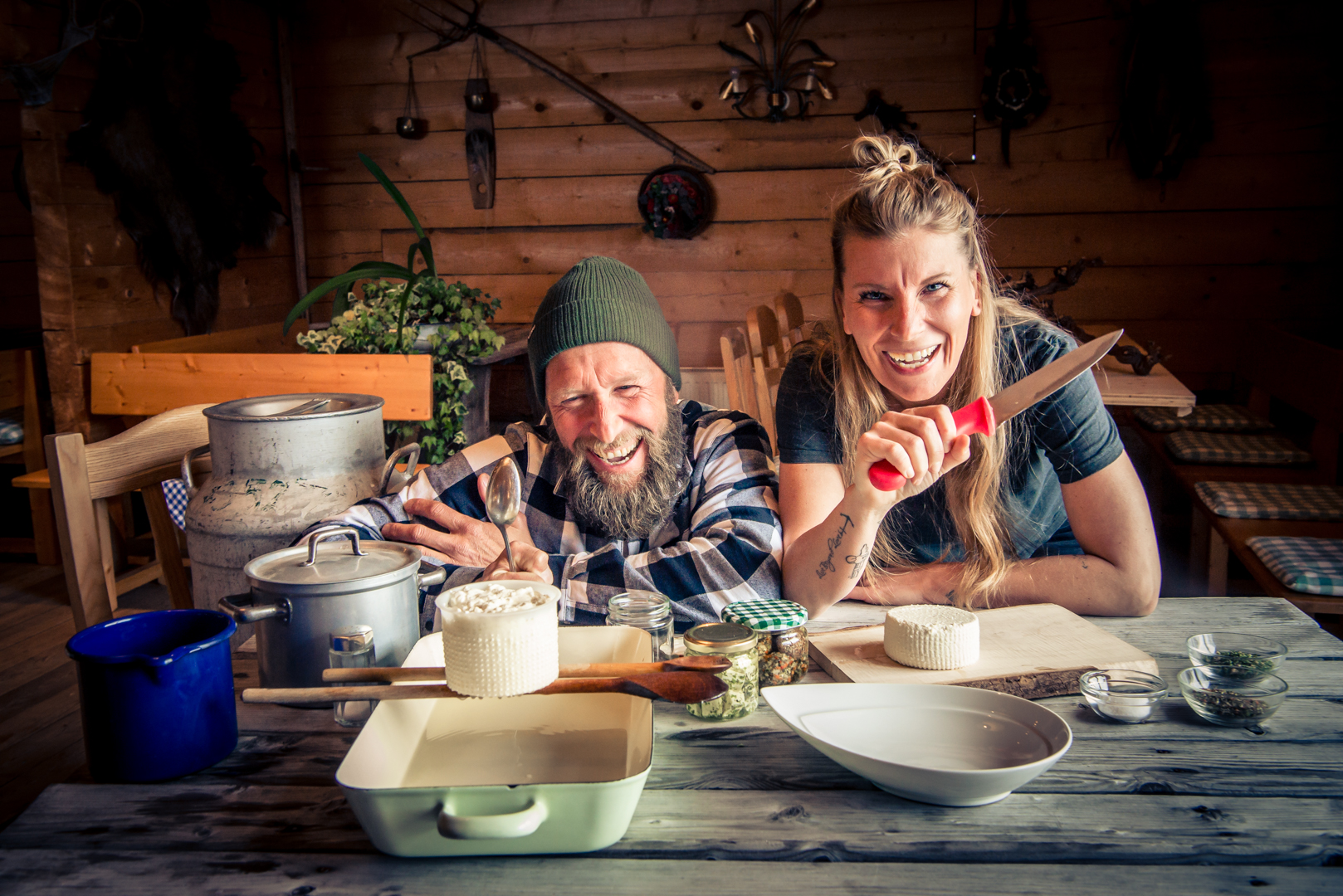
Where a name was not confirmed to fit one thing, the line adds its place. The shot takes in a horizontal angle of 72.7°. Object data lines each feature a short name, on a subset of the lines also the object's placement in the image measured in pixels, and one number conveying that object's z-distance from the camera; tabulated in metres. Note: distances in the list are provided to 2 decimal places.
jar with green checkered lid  1.09
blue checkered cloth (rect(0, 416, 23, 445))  3.77
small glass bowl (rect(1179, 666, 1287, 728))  0.99
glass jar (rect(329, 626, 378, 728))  1.01
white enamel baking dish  0.76
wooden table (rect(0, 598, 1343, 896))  0.75
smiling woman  1.38
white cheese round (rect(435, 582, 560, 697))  0.84
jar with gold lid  0.98
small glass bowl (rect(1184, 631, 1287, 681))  1.03
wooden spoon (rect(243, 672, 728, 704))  0.86
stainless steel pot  1.00
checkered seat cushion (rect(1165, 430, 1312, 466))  3.13
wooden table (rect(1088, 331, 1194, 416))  2.83
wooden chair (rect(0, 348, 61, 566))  3.75
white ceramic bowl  0.82
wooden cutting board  1.06
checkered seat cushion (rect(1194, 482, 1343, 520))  2.63
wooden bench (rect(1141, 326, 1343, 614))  2.55
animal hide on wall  3.59
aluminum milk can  1.55
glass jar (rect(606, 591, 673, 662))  1.13
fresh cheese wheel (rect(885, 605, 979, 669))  1.08
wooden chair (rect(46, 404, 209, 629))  1.56
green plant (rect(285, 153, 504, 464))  2.91
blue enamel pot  0.88
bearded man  1.41
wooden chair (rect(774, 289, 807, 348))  3.46
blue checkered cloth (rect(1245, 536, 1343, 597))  2.17
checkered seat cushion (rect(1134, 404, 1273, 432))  3.50
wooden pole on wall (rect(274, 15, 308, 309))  4.58
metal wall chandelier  4.07
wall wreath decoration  4.31
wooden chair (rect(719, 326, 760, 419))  2.96
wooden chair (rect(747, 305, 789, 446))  2.65
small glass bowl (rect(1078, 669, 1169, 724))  1.00
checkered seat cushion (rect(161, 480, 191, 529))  3.18
